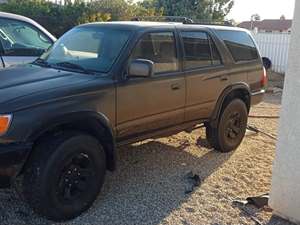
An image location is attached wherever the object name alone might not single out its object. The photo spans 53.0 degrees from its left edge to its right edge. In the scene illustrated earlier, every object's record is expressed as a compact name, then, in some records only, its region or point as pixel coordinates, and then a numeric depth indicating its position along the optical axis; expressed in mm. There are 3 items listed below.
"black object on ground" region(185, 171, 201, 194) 3330
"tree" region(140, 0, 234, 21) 18491
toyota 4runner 2557
